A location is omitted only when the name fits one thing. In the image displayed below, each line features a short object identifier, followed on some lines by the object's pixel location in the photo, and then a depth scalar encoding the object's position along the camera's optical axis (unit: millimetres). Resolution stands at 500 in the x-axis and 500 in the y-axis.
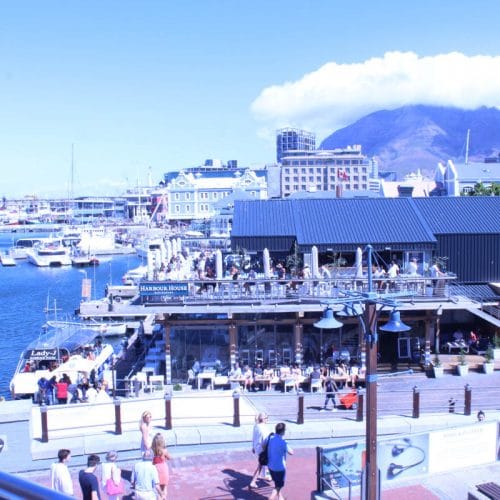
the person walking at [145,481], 10070
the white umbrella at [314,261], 23875
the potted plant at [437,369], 21531
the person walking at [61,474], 9938
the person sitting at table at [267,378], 21328
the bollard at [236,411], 15031
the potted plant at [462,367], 21328
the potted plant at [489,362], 21266
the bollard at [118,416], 14562
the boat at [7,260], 110125
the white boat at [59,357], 26438
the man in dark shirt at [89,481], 10000
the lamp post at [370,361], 10273
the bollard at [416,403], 15375
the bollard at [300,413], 15273
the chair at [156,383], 21344
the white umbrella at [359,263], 23523
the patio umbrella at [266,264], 24203
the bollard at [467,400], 15687
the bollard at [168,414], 14781
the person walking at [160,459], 10625
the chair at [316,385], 20788
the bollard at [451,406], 16278
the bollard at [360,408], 15351
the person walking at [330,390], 17188
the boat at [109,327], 45969
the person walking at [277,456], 10906
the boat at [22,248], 117812
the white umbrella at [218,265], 23609
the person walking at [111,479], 10531
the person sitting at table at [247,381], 21328
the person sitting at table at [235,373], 21516
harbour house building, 22766
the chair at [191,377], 22375
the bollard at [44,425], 14117
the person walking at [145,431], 11953
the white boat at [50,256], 106188
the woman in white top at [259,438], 11614
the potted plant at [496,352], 21944
